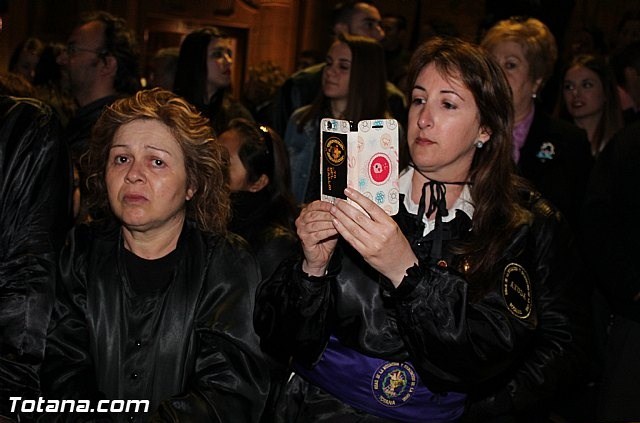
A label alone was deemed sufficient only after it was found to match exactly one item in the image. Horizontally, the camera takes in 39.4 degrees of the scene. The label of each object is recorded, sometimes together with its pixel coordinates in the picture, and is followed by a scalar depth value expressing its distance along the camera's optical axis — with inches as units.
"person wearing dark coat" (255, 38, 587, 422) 102.8
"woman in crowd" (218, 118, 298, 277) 151.3
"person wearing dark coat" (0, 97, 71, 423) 113.7
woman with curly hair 118.3
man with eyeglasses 194.2
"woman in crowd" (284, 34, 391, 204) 207.2
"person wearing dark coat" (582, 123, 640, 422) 162.4
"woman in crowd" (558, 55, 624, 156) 226.8
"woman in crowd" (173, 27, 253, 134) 223.6
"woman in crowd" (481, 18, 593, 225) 183.6
